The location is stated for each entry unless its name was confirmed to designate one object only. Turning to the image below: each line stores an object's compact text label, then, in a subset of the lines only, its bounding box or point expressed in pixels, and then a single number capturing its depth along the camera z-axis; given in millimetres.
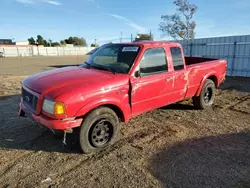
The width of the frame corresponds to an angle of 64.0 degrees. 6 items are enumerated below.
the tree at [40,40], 92088
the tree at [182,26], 29555
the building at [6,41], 79562
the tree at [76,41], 100012
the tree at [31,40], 94694
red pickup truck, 3031
